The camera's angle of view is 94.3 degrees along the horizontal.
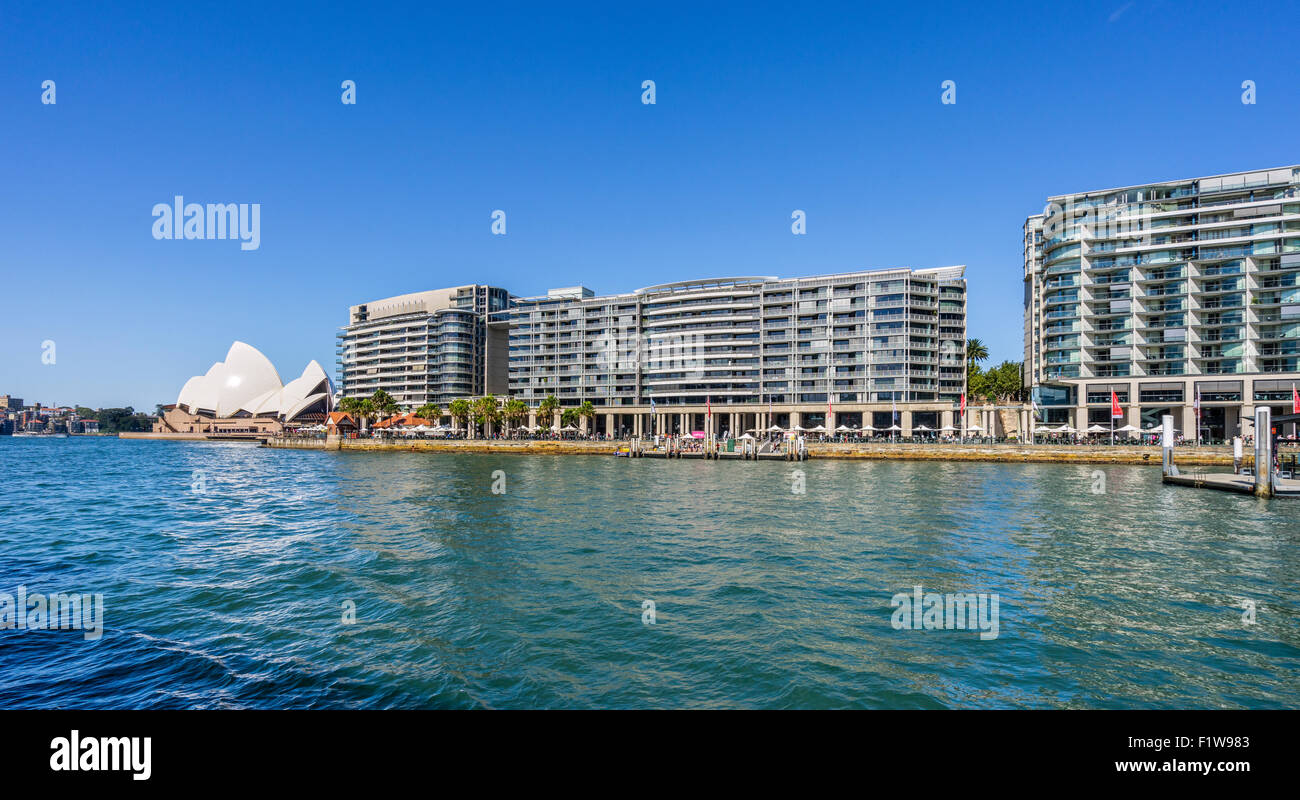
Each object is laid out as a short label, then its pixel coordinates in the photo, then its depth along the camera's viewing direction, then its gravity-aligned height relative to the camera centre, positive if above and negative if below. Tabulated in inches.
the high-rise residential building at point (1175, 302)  3427.7 +660.3
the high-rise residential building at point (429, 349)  6796.3 +702.3
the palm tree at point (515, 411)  5610.2 -25.9
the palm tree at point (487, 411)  5118.1 -24.2
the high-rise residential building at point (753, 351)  4702.3 +509.8
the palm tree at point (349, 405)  5880.9 +27.2
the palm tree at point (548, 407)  5177.2 +11.1
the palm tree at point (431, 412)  5762.8 -38.6
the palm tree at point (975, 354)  5787.4 +531.6
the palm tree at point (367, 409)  5851.4 -11.4
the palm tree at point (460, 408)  5664.4 +0.6
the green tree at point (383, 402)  5698.8 +55.5
